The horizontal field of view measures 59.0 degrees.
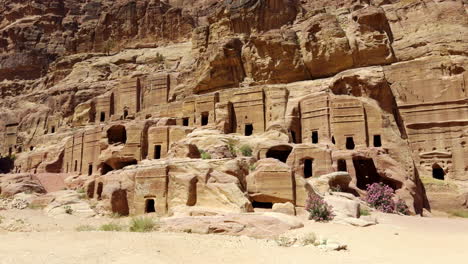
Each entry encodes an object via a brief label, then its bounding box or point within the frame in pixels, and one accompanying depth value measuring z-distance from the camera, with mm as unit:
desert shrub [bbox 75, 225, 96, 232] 16694
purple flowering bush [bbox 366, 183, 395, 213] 25875
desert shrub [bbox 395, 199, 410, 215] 26141
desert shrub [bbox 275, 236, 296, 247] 13374
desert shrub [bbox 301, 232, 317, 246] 13619
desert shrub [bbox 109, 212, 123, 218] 24702
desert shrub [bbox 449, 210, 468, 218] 27828
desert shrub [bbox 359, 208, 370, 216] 22044
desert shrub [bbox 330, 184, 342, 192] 26017
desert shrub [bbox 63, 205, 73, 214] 26638
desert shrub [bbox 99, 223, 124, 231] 16738
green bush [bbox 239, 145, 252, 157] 31441
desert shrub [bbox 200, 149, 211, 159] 27670
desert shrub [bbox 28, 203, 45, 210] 29620
